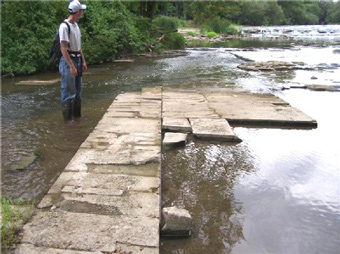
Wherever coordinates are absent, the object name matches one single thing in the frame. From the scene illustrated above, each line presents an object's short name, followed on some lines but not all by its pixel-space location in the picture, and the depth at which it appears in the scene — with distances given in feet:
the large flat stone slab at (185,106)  18.30
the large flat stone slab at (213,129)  15.12
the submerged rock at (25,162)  12.07
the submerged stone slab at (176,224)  8.31
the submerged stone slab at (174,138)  14.25
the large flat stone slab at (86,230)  7.18
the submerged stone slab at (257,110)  17.58
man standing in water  15.67
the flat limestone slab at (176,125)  15.94
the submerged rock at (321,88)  27.32
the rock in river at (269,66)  38.32
